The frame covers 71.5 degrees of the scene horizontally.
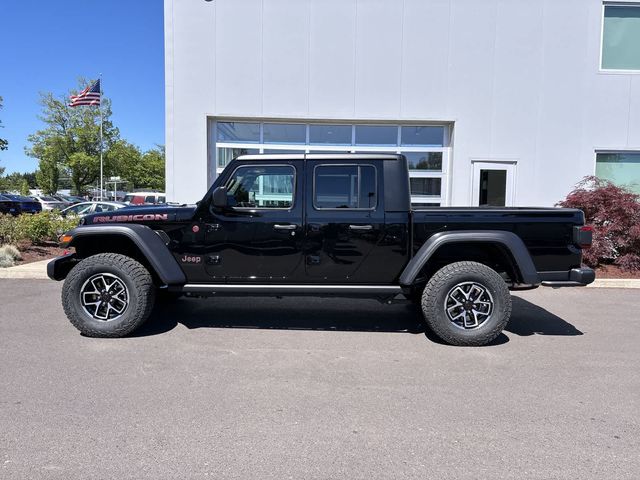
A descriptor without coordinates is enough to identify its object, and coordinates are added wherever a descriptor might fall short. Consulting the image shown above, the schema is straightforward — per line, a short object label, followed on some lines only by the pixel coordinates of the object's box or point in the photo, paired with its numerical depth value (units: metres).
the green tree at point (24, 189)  57.35
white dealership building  10.51
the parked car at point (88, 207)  14.12
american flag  25.31
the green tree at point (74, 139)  41.81
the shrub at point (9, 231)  9.98
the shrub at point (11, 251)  8.94
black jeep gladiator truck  4.75
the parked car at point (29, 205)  22.41
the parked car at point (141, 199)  19.92
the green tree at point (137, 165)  44.03
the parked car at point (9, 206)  21.00
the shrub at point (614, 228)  8.69
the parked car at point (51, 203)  32.74
